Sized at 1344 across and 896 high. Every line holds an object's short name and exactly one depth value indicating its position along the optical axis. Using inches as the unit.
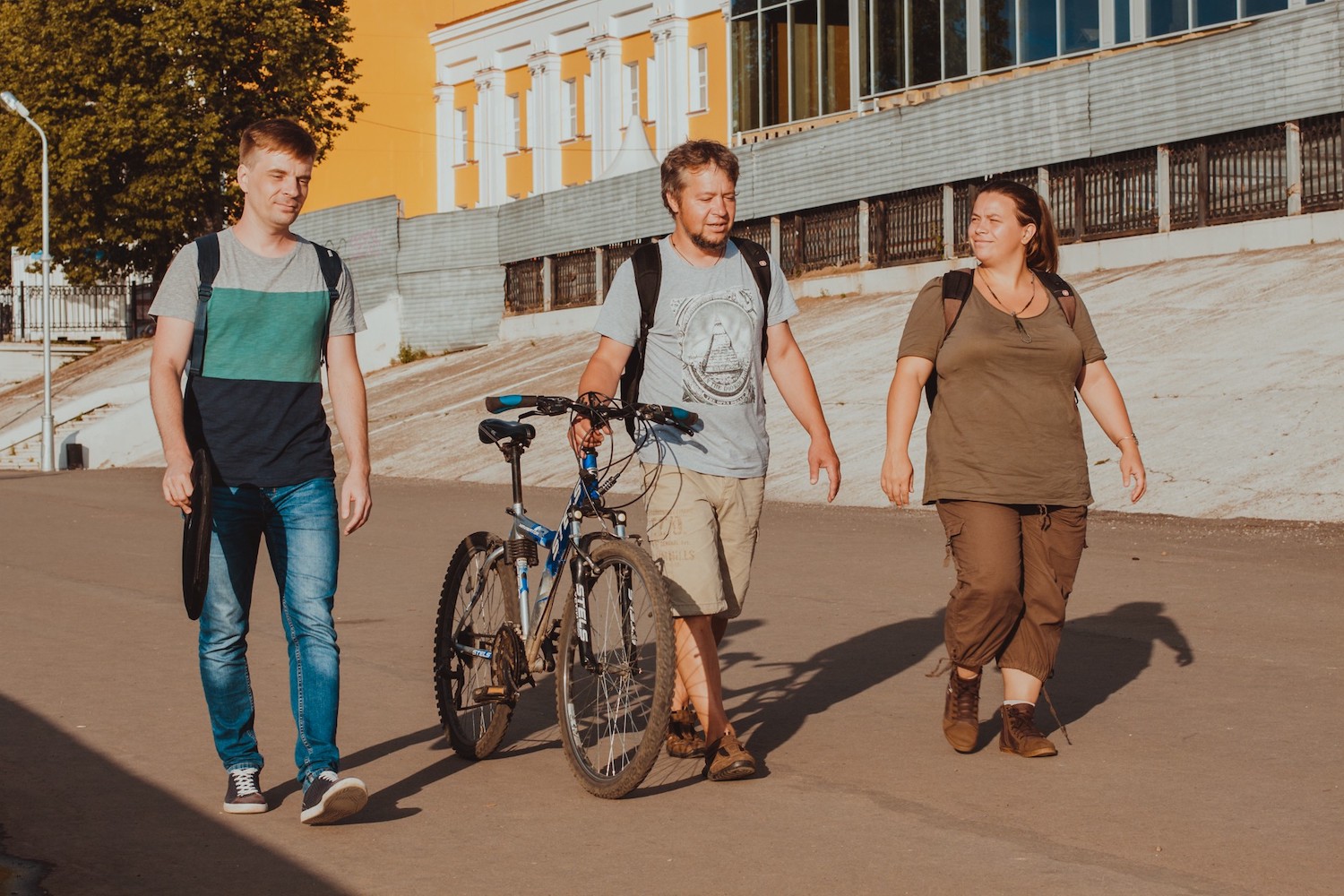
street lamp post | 1391.5
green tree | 1881.2
